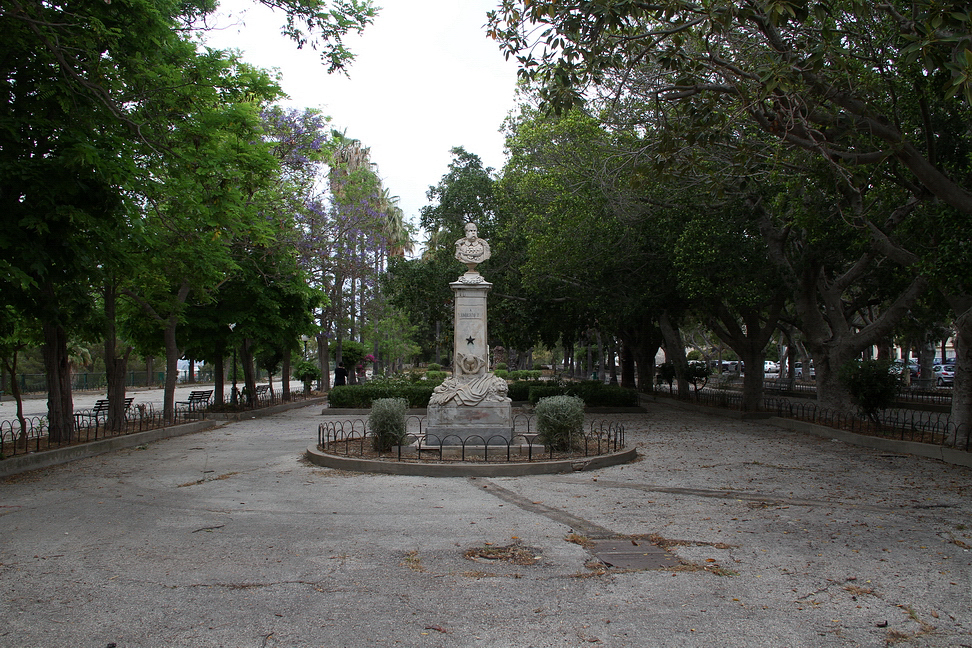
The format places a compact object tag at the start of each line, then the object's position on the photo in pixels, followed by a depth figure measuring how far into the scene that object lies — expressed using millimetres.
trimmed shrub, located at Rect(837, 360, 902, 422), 15633
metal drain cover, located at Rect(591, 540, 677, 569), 6117
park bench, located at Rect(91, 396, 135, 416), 18244
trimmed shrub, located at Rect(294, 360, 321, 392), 33375
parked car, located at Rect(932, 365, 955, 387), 41941
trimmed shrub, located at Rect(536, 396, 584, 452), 12070
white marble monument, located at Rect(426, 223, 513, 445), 13188
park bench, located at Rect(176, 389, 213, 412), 23239
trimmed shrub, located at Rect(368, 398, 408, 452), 12398
